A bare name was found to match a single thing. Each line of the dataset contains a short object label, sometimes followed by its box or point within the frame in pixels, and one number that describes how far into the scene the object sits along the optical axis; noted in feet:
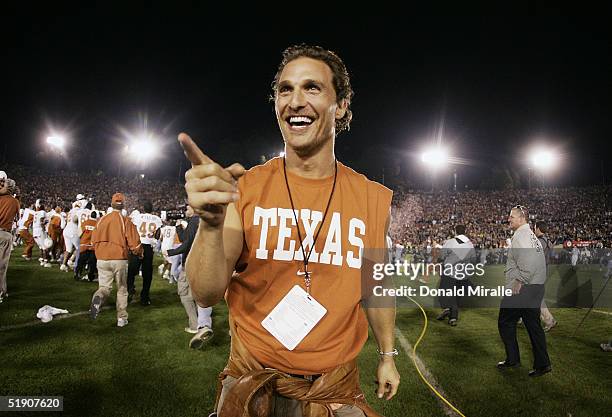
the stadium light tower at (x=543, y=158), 179.83
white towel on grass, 24.17
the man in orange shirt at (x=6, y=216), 23.85
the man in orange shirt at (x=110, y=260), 24.32
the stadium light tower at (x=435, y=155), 199.21
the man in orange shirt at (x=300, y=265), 5.35
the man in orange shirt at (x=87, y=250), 36.97
